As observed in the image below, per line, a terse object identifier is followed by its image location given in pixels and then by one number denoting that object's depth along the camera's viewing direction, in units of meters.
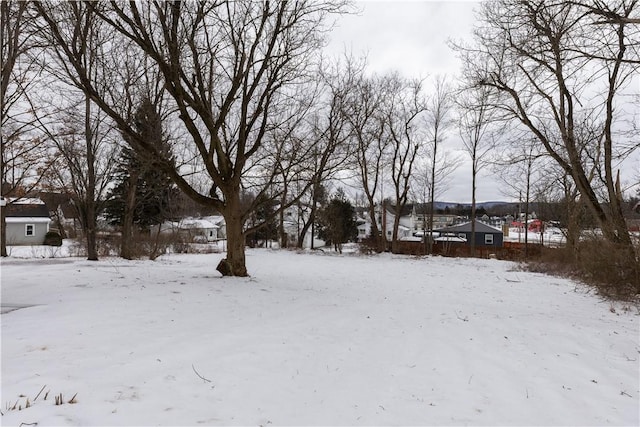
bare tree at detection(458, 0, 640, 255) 7.05
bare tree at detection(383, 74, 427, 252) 26.47
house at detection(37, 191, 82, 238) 42.73
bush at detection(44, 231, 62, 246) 34.38
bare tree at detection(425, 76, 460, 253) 28.14
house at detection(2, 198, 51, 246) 35.34
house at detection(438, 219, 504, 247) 44.22
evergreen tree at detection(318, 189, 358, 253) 31.38
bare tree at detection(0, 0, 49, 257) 7.10
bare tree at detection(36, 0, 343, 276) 7.73
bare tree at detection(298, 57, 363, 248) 10.11
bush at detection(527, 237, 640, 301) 7.88
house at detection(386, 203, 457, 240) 71.44
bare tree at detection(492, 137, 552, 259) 11.25
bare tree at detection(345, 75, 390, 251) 21.10
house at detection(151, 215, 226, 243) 32.31
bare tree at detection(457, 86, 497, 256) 11.62
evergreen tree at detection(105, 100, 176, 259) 9.74
